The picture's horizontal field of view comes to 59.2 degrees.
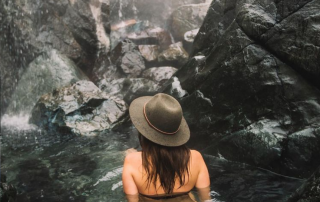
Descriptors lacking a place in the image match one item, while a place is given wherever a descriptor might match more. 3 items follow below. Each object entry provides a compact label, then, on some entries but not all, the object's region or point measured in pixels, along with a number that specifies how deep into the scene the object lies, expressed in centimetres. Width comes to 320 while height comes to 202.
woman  248
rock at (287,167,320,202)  246
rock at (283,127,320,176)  423
